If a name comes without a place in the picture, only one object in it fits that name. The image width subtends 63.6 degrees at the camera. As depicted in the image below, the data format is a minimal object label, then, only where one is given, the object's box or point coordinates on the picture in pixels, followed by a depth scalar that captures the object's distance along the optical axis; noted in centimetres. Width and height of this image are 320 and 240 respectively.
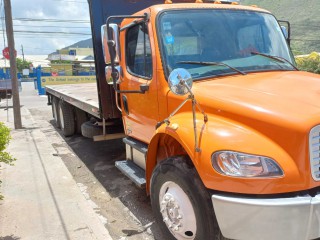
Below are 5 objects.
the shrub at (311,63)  1539
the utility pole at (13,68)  737
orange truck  167
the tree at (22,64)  5932
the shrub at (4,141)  279
